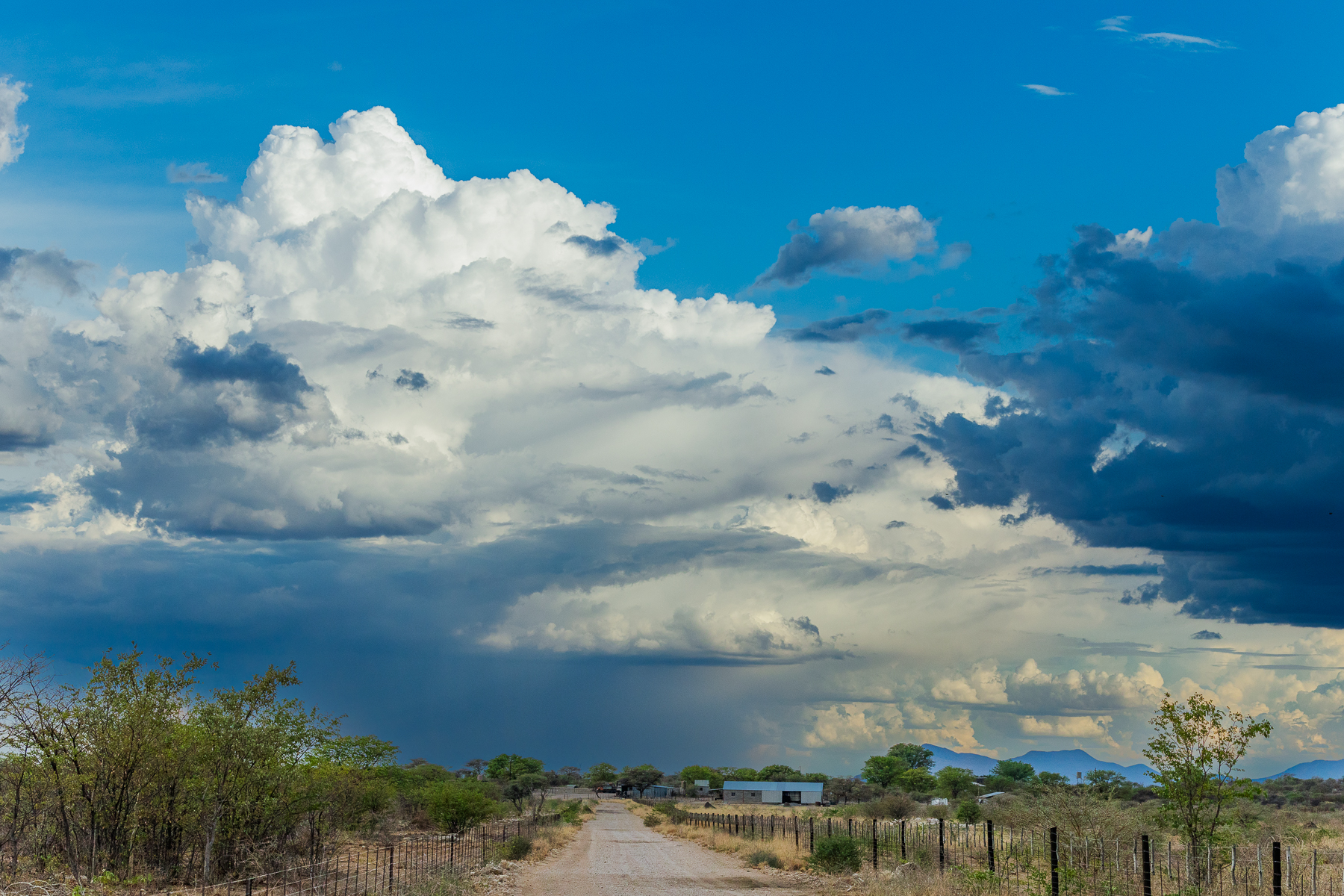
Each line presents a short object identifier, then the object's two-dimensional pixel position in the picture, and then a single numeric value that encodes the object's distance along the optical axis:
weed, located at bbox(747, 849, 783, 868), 43.19
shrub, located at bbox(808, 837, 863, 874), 37.56
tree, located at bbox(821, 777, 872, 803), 145.00
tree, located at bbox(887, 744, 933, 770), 186.12
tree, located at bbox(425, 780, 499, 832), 59.94
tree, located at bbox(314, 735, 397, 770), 38.53
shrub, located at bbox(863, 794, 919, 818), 89.75
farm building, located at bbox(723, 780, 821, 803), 149.75
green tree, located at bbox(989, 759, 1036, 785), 153.88
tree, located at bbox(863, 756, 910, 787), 160.25
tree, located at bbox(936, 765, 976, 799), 136.38
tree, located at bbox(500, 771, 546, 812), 136.88
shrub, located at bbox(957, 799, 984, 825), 75.22
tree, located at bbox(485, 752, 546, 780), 181.00
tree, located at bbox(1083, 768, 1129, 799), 63.03
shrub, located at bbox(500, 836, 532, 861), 47.03
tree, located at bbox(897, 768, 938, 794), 143.25
